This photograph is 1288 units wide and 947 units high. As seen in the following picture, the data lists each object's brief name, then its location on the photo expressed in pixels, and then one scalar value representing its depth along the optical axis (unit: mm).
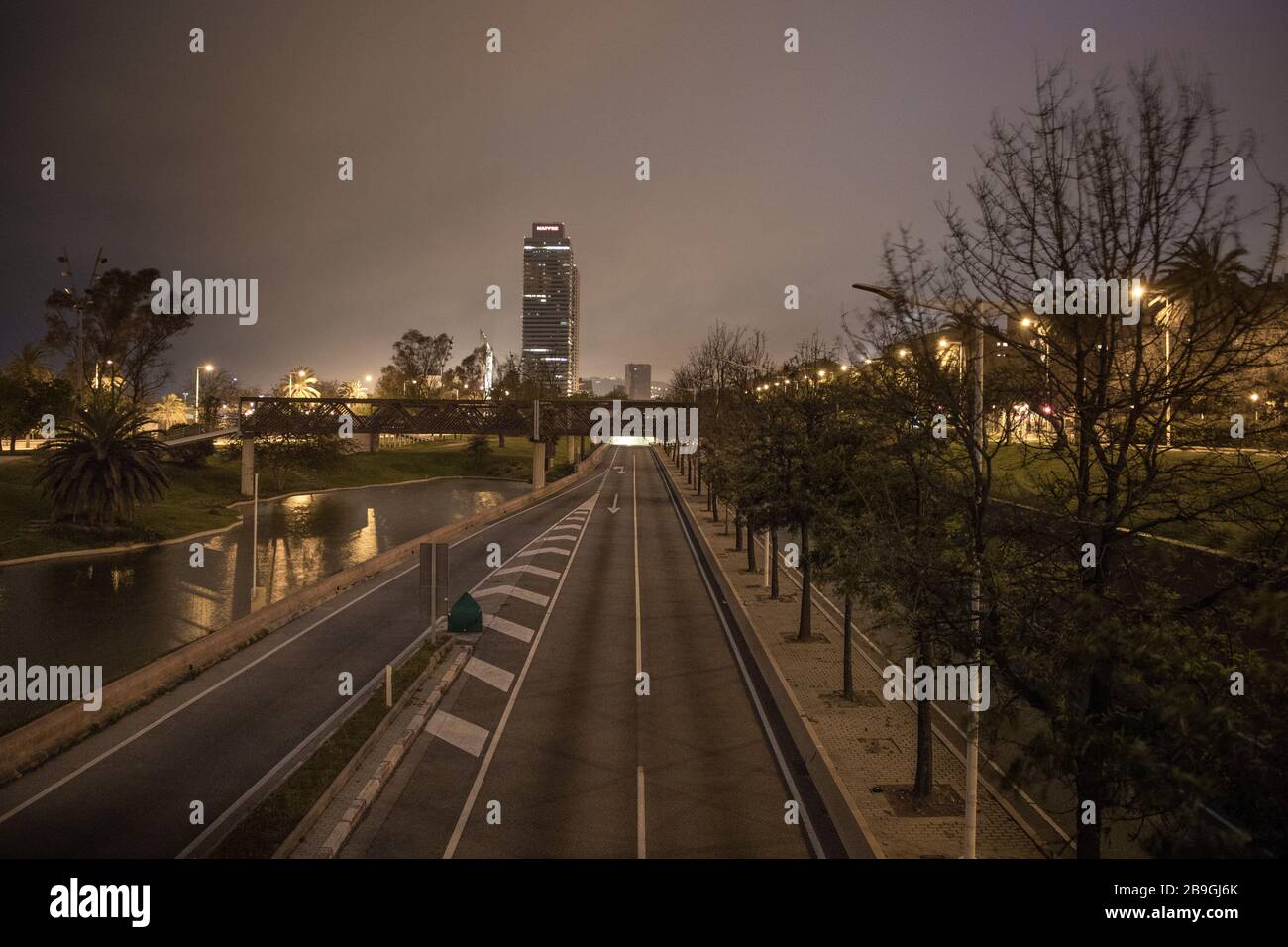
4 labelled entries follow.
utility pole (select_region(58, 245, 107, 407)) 62853
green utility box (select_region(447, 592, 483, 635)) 25891
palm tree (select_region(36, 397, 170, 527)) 45750
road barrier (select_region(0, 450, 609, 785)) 15969
